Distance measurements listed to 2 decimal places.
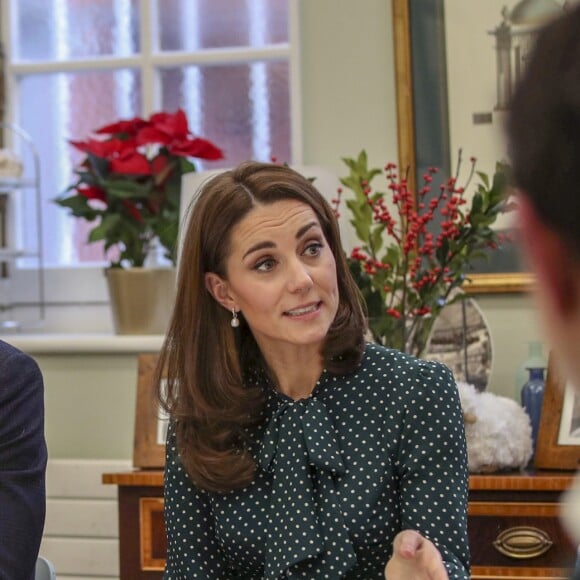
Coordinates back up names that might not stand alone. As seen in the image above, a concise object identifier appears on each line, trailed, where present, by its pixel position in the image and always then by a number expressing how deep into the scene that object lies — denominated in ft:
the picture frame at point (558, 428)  13.14
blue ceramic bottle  13.92
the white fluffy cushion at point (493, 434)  13.04
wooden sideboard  12.53
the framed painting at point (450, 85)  15.51
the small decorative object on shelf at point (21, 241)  18.46
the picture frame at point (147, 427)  14.43
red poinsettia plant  16.47
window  17.96
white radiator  16.67
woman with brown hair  10.28
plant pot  16.71
